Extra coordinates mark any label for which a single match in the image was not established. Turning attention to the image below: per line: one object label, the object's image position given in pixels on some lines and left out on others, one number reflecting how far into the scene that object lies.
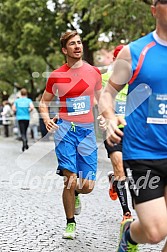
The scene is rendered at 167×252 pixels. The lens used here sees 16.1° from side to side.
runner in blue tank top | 3.52
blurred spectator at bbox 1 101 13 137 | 27.66
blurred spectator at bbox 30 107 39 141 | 24.33
